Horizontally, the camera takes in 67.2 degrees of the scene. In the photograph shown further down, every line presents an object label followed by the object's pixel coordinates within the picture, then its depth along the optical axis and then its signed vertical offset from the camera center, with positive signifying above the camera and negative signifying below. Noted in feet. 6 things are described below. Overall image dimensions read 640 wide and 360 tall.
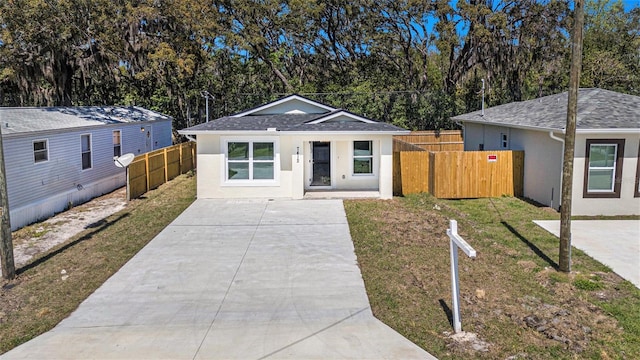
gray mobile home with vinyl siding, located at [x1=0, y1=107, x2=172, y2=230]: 44.55 -2.03
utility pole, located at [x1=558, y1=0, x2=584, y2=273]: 29.43 -0.34
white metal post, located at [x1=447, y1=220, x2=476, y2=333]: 22.27 -6.69
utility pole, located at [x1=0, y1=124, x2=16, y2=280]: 30.27 -6.60
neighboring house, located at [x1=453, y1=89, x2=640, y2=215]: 45.37 -1.72
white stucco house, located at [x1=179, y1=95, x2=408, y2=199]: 53.21 -1.70
